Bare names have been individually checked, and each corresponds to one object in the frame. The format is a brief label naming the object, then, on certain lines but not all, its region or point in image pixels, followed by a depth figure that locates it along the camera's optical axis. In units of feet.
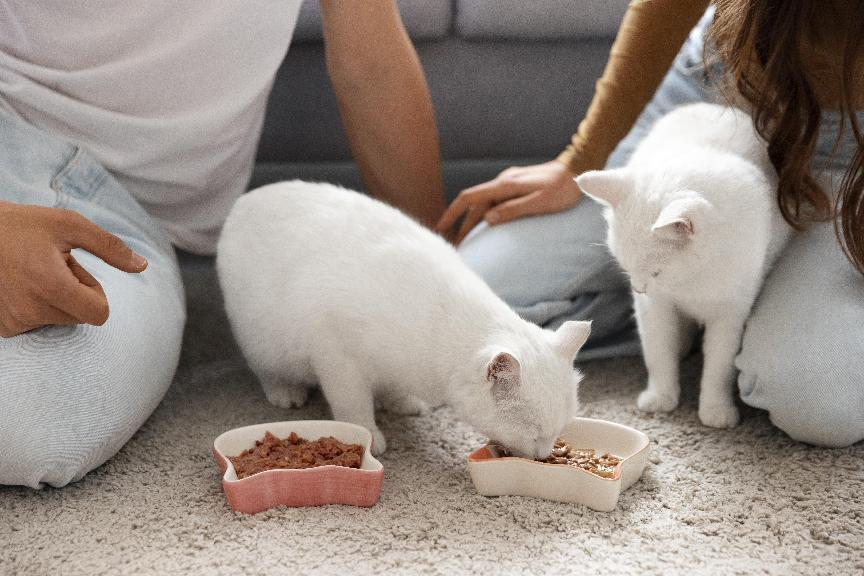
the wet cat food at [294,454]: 3.43
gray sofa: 5.95
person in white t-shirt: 3.27
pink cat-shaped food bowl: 3.30
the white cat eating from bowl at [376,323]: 3.45
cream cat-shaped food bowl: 3.35
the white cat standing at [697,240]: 3.77
